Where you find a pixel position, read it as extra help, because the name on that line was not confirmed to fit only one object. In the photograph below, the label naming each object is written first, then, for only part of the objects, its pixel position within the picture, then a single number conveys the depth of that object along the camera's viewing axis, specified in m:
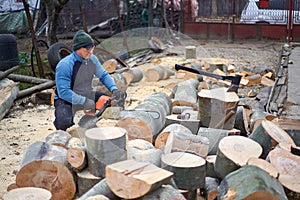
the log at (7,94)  6.61
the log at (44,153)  3.66
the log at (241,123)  4.79
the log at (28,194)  3.23
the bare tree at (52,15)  9.79
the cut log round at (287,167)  3.39
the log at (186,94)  5.97
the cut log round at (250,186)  3.02
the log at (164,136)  4.26
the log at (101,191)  3.17
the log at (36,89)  7.34
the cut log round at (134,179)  2.92
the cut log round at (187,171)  3.40
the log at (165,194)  3.01
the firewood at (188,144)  3.85
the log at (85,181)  3.56
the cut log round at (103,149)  3.49
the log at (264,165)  3.37
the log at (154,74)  8.77
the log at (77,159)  3.60
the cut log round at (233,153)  3.54
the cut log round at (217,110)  4.48
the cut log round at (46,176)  3.59
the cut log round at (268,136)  3.90
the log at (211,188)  3.49
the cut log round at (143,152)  3.61
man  4.83
